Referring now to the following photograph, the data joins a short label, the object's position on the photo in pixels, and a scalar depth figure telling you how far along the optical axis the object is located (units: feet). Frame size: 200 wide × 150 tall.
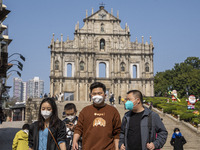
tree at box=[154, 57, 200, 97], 139.07
